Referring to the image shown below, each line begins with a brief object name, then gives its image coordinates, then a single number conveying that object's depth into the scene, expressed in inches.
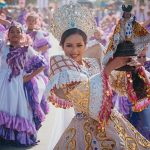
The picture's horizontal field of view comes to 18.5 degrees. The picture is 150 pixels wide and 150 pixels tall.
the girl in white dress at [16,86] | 229.1
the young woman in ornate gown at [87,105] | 99.4
